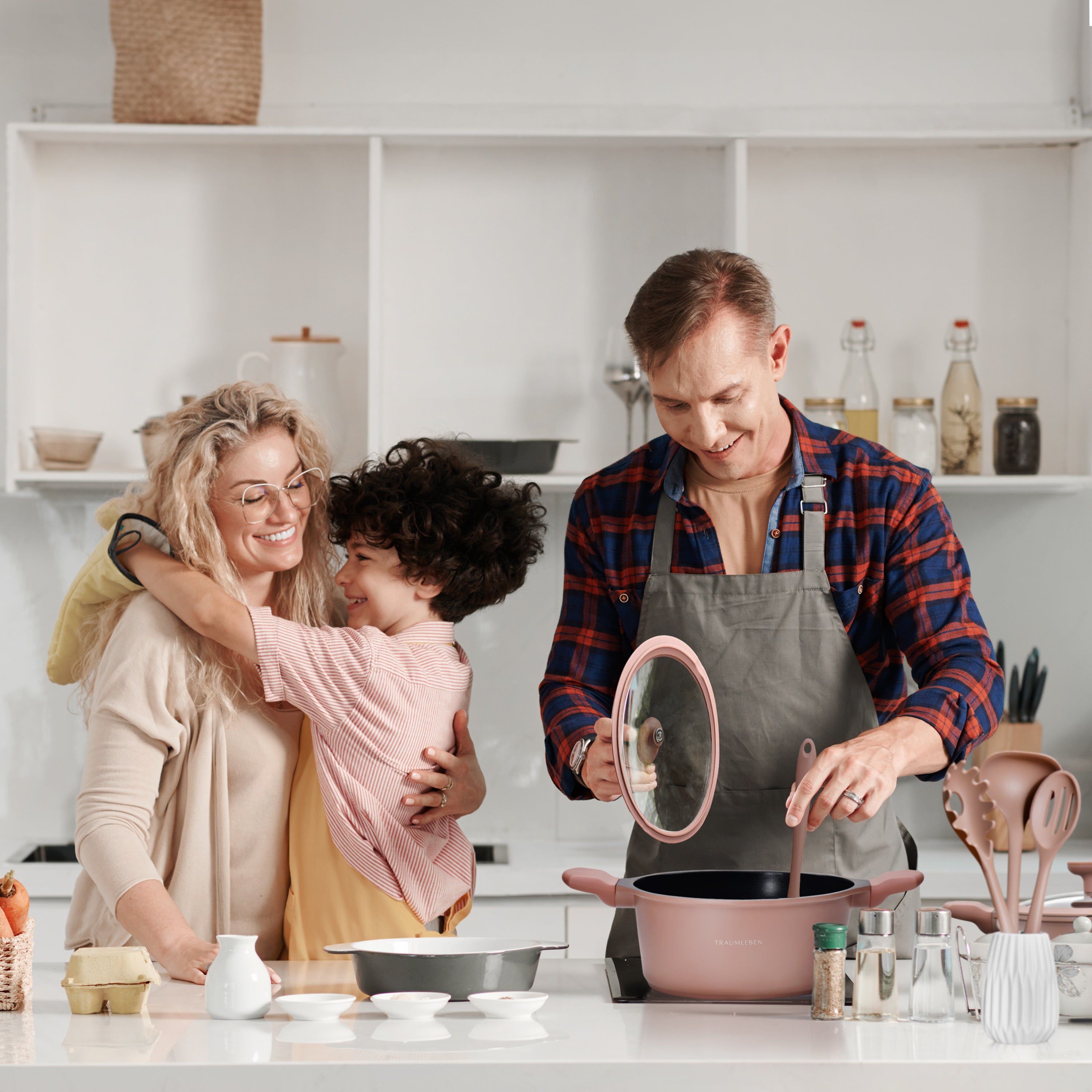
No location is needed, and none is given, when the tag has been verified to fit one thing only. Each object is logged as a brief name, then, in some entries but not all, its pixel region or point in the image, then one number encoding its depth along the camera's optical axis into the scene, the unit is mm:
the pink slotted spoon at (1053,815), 3382
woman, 3651
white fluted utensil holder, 3257
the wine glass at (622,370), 5002
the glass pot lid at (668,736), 3520
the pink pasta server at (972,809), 3392
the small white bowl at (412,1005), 3348
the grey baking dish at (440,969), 3412
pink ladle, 3417
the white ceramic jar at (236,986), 3362
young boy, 3723
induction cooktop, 3445
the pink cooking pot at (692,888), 3390
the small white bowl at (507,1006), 3355
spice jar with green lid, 3343
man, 3742
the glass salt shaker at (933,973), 3335
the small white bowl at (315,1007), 3343
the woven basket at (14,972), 3422
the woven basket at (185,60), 4920
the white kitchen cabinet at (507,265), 5201
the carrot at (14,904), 3430
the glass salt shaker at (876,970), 3347
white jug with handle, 4963
